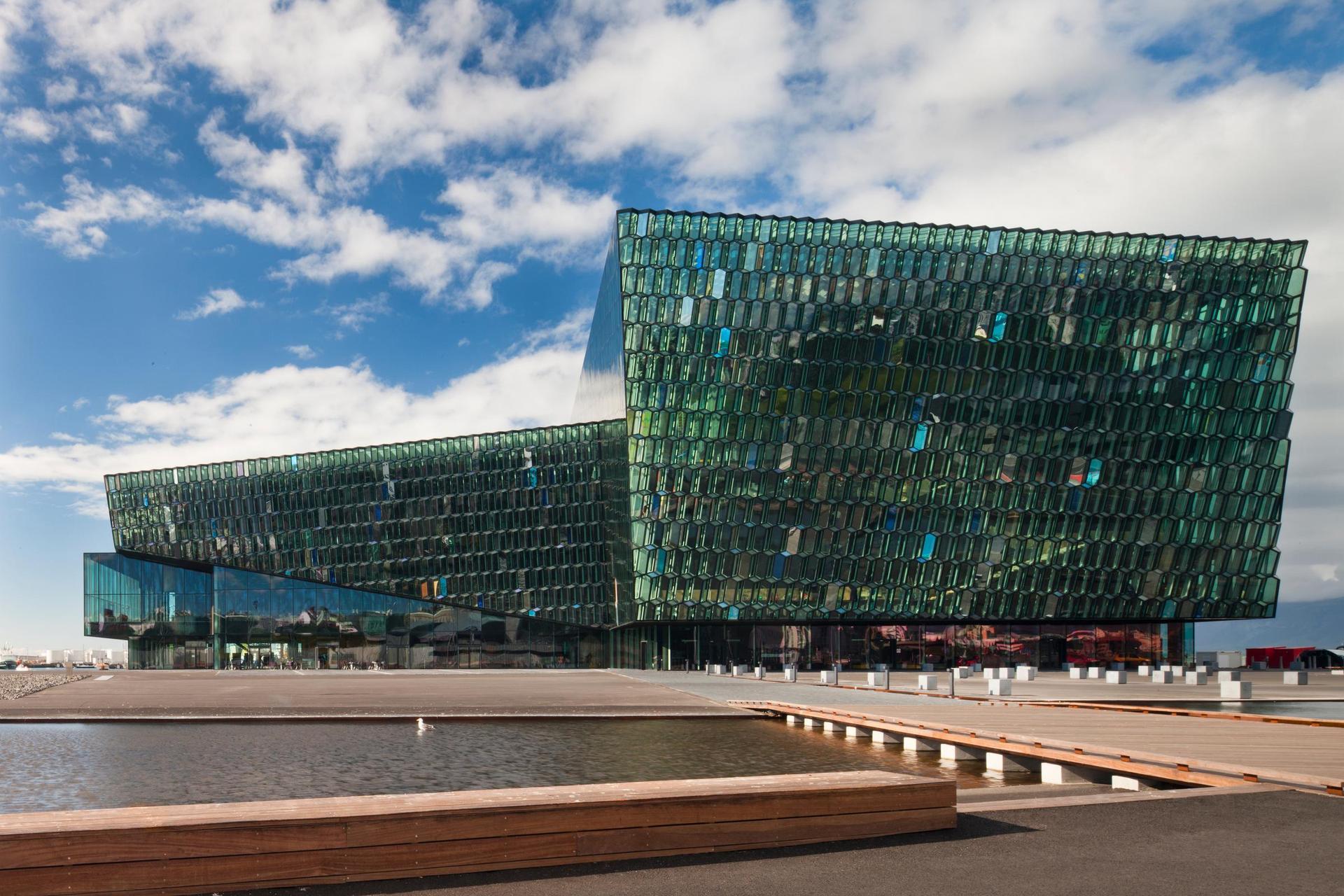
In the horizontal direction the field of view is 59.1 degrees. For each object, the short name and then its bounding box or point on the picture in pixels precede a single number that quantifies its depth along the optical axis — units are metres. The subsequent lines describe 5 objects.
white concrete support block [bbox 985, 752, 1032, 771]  17.00
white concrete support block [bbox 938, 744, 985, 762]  18.70
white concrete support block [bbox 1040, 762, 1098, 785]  14.98
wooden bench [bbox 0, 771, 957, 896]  7.59
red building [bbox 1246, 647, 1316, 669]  78.56
